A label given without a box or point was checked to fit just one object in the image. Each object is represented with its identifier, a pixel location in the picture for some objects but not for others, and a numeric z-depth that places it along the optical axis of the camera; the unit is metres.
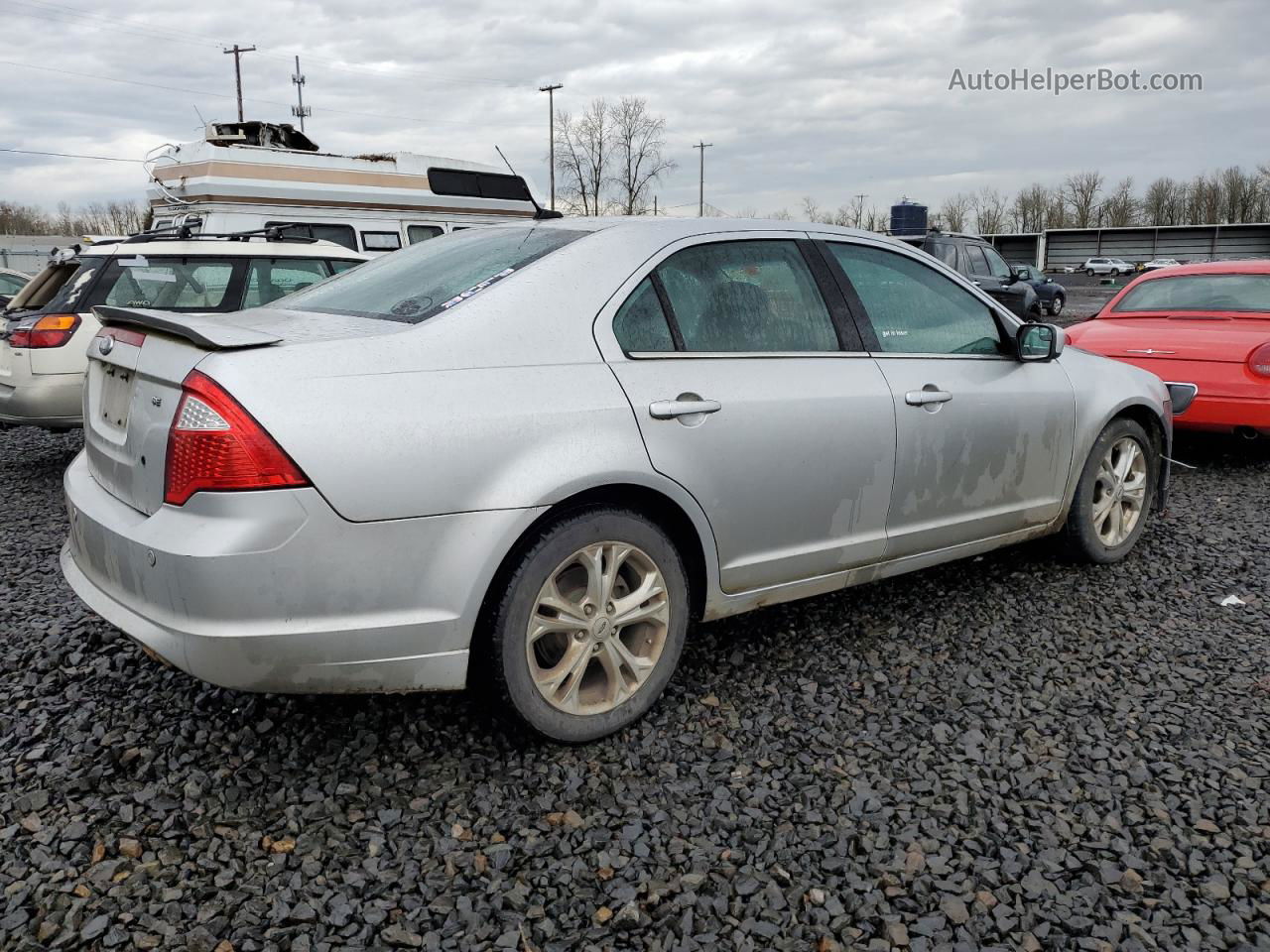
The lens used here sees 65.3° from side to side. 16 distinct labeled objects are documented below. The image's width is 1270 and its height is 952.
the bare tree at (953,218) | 93.91
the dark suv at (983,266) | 16.73
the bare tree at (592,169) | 53.06
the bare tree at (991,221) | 101.25
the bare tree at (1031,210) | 100.19
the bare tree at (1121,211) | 94.00
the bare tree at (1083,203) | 97.06
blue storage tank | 28.86
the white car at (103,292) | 6.72
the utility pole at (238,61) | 48.44
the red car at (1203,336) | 6.50
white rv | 11.39
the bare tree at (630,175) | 55.84
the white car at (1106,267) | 59.17
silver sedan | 2.42
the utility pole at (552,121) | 49.19
